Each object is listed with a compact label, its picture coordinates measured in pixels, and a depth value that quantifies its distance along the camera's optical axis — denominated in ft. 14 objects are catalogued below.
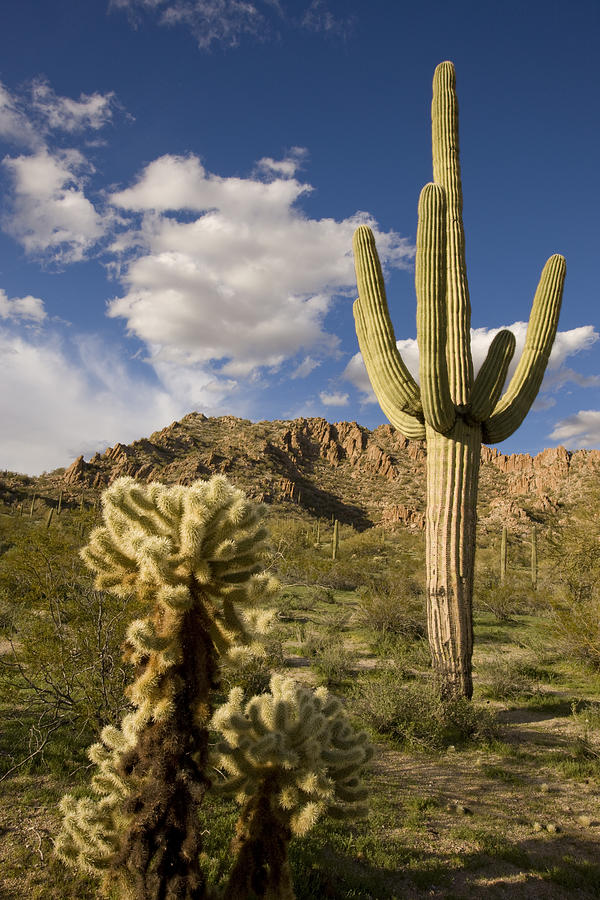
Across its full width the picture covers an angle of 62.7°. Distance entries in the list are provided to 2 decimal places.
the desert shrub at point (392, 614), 39.60
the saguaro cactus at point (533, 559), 62.39
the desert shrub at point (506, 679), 27.91
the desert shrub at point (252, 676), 23.24
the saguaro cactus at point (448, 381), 23.34
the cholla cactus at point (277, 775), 7.86
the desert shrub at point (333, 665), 27.27
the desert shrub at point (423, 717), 21.21
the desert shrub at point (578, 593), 28.48
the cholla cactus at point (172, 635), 7.01
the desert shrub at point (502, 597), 51.55
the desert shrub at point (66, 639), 16.85
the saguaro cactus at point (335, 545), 81.20
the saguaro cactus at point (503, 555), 64.75
